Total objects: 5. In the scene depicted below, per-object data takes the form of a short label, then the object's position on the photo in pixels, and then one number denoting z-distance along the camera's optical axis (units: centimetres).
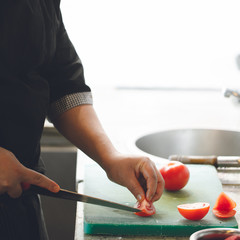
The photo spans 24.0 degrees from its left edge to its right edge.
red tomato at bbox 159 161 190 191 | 136
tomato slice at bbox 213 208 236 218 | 123
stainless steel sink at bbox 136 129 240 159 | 206
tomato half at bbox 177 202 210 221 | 120
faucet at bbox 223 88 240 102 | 207
